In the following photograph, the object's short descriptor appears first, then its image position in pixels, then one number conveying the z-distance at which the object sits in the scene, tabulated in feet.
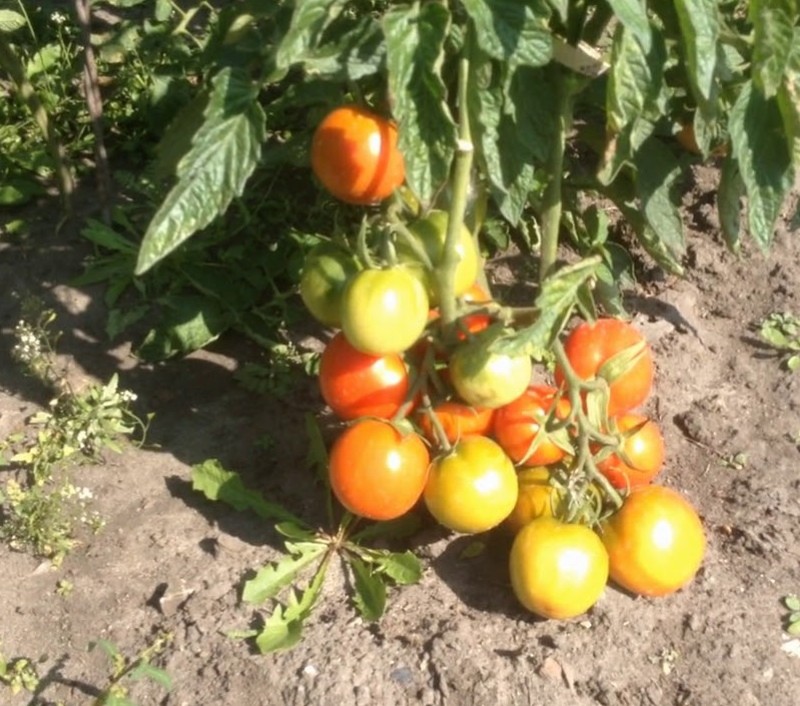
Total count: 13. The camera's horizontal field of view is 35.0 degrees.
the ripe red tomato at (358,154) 5.81
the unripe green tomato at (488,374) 5.87
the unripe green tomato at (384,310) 5.69
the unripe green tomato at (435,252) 6.02
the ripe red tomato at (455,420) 6.28
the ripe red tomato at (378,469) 6.08
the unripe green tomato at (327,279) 6.16
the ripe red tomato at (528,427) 6.22
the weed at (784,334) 7.83
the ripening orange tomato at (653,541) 6.11
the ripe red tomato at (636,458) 6.39
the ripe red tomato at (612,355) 6.44
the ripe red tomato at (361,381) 6.13
